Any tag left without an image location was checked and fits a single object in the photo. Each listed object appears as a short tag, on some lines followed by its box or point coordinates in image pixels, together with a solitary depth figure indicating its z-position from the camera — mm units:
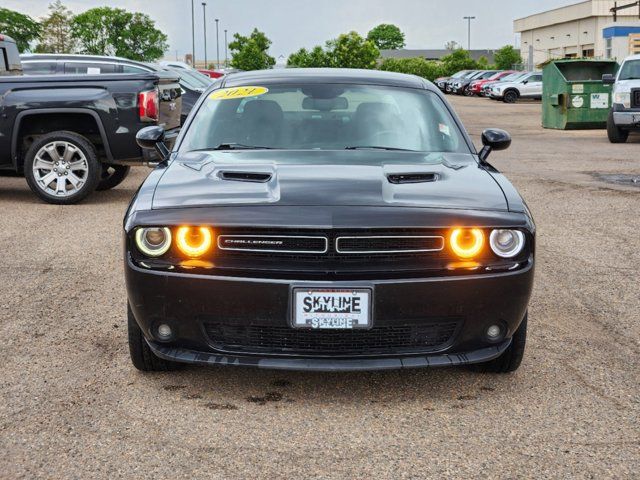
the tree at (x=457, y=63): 84812
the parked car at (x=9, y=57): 12117
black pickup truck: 10320
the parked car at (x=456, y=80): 59894
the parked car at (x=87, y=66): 16828
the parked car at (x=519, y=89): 47156
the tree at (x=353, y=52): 60562
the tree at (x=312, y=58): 62500
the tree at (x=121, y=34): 113000
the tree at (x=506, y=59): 88562
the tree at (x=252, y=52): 71231
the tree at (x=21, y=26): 89625
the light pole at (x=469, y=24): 138750
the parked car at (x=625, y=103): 19750
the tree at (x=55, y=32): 92062
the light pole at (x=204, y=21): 106312
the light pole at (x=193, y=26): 88562
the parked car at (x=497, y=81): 48628
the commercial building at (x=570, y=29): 78938
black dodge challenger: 3955
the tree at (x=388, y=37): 171625
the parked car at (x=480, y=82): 54406
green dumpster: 24453
